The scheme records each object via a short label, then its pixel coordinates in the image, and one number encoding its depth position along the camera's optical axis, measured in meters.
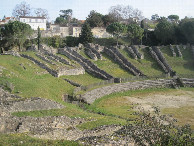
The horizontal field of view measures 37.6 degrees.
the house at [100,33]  98.88
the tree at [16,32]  66.31
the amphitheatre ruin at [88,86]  26.95
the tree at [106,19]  109.74
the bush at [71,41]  83.31
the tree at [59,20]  167.12
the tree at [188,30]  76.81
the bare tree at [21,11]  143.09
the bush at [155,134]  16.88
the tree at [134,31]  80.38
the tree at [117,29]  79.38
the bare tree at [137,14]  151.88
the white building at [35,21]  105.31
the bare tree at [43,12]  160.24
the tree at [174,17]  167.00
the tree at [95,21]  103.72
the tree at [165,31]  80.44
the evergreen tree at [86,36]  78.44
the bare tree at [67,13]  191.25
